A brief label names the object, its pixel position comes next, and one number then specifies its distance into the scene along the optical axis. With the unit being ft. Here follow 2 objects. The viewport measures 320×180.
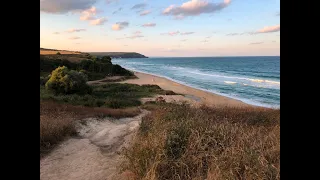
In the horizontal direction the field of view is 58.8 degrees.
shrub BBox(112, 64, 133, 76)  163.55
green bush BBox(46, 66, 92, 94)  78.07
